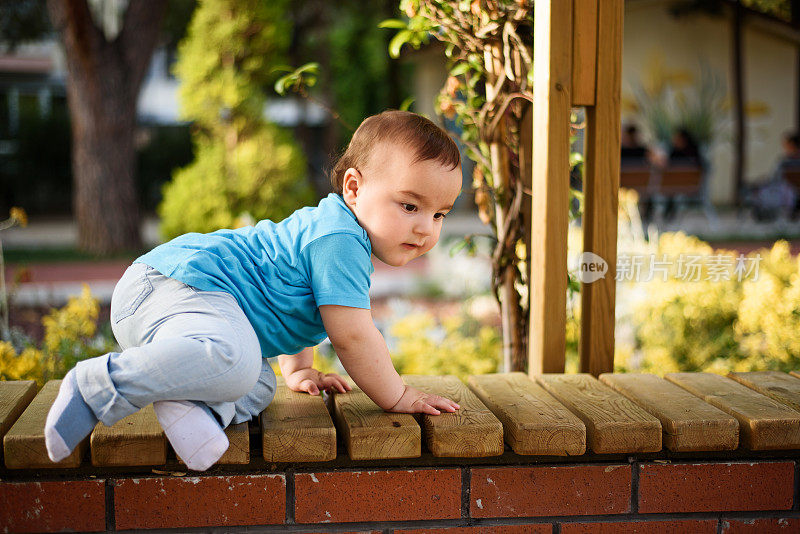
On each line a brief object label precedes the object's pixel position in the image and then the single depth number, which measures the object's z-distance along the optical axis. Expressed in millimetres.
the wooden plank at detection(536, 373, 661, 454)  1791
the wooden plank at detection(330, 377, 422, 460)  1731
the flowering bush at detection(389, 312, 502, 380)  3744
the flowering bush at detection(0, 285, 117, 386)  2645
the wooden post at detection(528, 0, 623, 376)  2240
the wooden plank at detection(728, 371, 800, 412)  2068
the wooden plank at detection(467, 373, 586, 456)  1771
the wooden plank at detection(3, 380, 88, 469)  1667
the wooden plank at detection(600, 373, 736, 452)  1816
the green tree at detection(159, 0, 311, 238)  8758
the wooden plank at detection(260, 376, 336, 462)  1723
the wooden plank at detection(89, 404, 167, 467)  1677
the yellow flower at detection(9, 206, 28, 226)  3488
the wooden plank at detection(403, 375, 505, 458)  1754
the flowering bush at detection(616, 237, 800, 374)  3582
